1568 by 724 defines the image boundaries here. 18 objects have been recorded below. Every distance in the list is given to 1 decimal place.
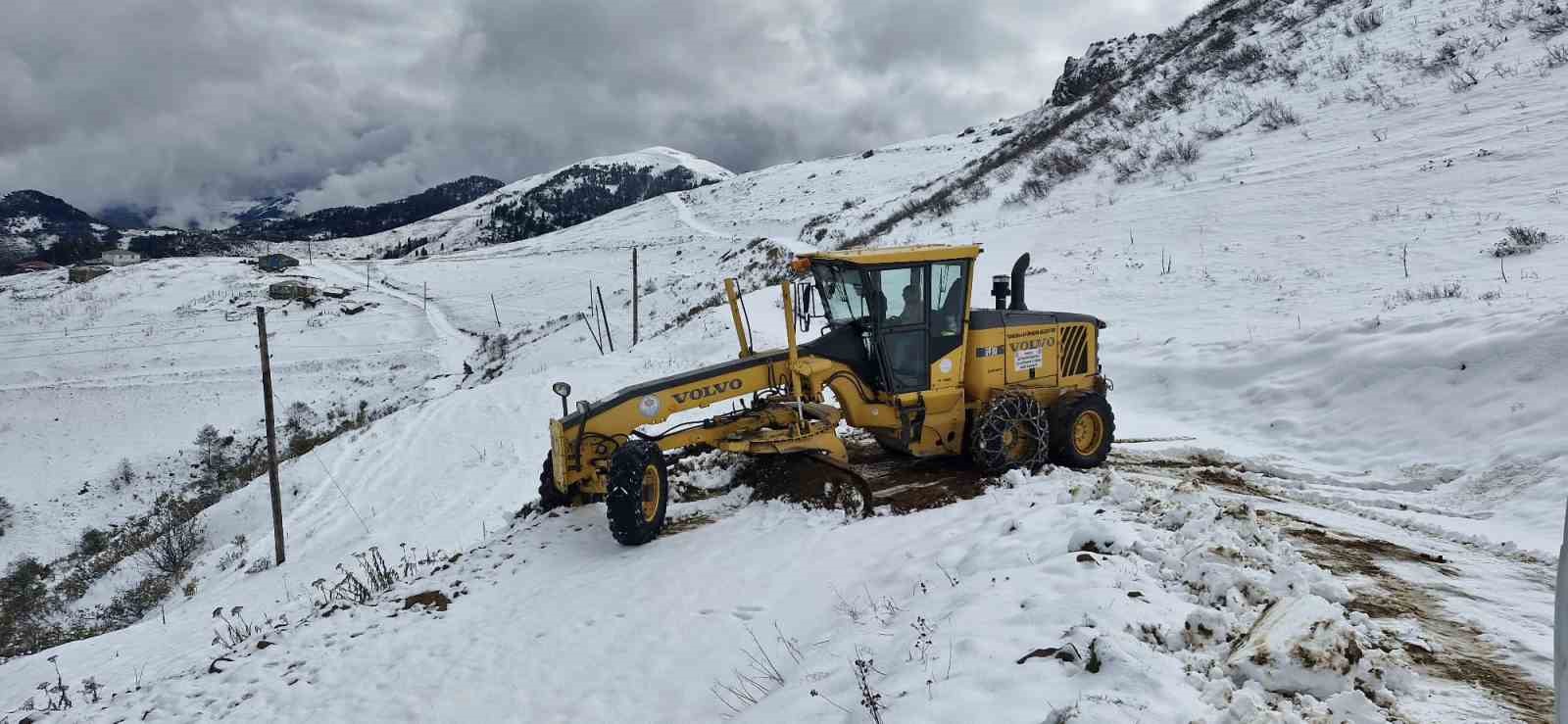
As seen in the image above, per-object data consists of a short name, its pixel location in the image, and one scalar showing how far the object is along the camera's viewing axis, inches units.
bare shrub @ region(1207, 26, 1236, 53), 1138.0
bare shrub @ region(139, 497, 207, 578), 749.3
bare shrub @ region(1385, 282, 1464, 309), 408.5
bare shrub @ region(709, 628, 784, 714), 180.5
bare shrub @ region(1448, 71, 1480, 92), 669.9
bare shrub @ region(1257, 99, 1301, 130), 786.8
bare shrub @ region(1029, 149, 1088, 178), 1011.9
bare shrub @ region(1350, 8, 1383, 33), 902.6
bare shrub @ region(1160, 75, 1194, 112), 1009.9
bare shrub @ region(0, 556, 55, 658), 636.1
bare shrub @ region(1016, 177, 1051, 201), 997.2
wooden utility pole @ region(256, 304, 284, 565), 634.8
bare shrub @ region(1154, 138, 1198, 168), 829.8
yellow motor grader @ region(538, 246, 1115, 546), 291.1
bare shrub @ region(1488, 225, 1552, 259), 425.1
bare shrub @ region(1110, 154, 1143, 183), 880.3
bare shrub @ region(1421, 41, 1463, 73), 725.3
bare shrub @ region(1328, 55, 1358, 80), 818.8
